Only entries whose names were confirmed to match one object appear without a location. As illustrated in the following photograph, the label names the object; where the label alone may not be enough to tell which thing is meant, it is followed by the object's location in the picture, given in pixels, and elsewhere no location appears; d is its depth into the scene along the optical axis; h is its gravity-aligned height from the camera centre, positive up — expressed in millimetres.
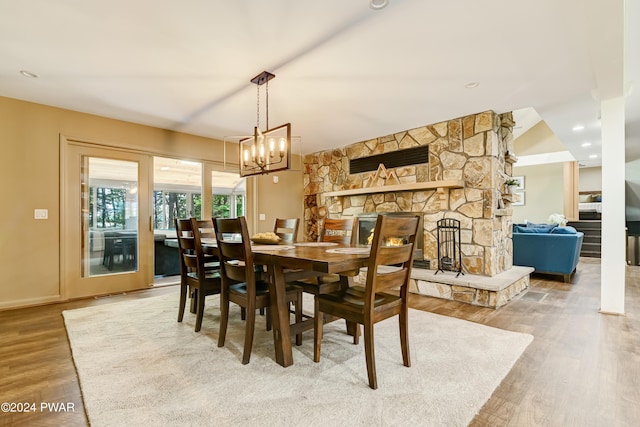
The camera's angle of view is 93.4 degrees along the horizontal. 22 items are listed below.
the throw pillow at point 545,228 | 4914 -275
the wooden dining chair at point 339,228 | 2853 -155
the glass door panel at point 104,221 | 3748 -108
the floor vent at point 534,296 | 3666 -1066
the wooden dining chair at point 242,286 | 2010 -559
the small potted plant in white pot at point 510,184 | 4301 +394
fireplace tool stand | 4152 -461
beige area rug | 1497 -1009
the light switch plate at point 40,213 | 3506 -1
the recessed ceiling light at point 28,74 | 2780 +1303
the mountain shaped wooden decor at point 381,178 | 4875 +568
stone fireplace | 3898 +383
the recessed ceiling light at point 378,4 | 1907 +1330
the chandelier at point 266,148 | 2852 +631
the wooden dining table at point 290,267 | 1687 -316
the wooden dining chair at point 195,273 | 2521 -568
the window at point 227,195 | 5113 +318
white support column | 3043 -8
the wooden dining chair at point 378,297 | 1680 -540
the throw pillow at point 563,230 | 4752 -298
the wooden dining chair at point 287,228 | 3257 -178
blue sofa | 4555 -586
